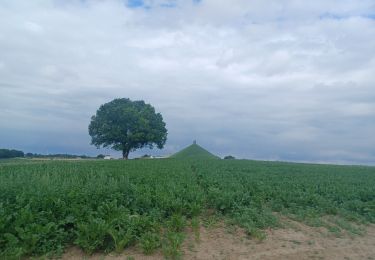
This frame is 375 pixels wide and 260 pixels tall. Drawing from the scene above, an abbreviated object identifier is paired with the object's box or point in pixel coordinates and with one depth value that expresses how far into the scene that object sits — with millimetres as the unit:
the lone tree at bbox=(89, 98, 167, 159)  52656
